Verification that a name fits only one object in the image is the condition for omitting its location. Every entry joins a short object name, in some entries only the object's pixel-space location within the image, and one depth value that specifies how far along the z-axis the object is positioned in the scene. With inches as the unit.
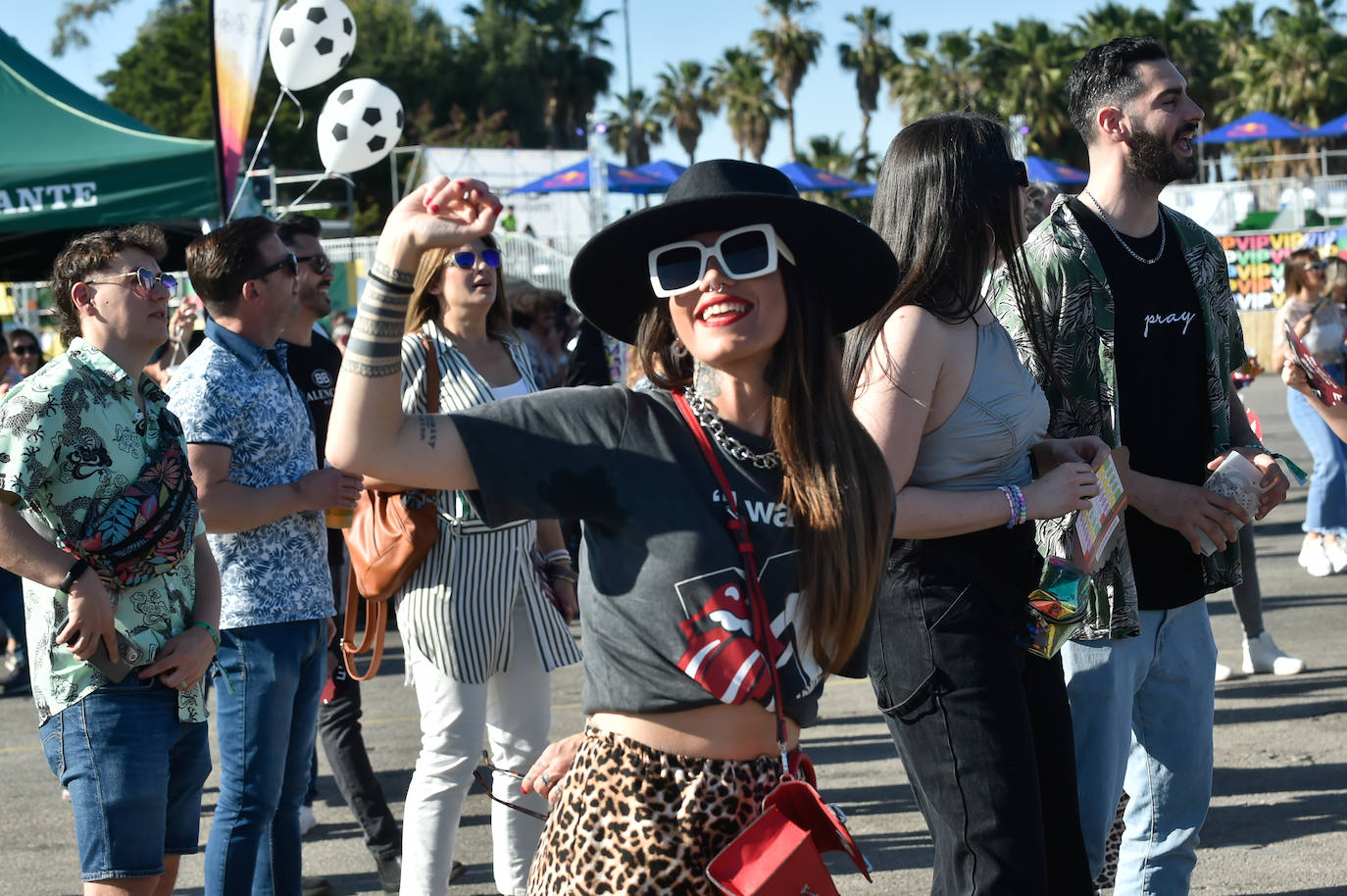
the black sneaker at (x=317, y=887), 189.3
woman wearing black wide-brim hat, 84.0
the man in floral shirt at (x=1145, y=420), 131.5
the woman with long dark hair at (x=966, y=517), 113.4
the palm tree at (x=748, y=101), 2311.8
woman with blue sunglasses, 161.5
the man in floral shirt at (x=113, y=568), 125.3
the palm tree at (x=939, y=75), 1927.9
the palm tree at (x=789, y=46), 2329.0
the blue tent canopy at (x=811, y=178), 933.8
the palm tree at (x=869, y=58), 2282.2
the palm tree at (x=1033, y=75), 1796.3
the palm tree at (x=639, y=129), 2367.1
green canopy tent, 345.1
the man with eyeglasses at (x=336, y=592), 192.7
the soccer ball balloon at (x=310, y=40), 323.9
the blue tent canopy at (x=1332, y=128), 1238.9
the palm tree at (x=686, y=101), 2384.4
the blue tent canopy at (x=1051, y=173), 853.2
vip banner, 1020.5
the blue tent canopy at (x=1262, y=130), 1245.4
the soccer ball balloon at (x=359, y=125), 299.1
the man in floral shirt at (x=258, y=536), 150.9
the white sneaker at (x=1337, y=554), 380.8
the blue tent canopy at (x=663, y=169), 986.7
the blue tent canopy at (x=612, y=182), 960.9
